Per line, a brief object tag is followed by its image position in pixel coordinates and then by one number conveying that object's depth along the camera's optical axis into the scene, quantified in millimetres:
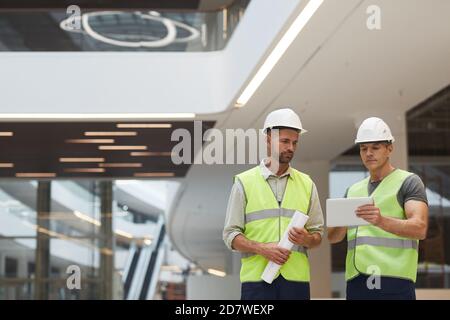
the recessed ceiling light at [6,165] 16725
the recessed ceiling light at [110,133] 13064
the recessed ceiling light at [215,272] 20472
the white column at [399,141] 11266
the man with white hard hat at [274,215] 3812
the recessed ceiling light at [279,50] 7184
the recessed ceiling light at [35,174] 17922
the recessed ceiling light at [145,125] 12445
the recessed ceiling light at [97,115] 11570
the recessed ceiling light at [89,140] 13875
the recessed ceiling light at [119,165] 16703
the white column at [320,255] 14883
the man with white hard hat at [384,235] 3949
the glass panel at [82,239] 18219
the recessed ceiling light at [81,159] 16359
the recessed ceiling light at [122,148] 14619
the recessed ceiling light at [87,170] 17266
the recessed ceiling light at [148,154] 15164
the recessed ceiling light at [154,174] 17378
